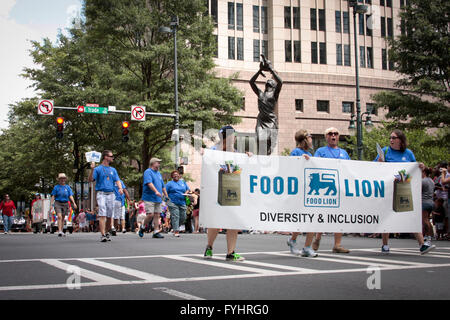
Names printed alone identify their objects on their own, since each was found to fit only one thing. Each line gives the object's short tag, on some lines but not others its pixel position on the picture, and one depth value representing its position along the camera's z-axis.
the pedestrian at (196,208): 22.95
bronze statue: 17.92
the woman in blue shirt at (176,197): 16.95
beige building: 49.66
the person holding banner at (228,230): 8.12
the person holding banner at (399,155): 9.51
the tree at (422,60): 27.62
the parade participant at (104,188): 13.28
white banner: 8.23
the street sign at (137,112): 26.72
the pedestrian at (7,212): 26.84
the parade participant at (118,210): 18.01
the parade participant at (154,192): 14.99
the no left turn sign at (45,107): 25.39
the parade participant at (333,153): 9.27
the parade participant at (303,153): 8.77
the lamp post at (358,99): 25.34
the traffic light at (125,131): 26.54
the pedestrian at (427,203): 11.73
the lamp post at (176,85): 27.64
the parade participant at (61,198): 16.52
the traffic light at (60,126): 25.03
